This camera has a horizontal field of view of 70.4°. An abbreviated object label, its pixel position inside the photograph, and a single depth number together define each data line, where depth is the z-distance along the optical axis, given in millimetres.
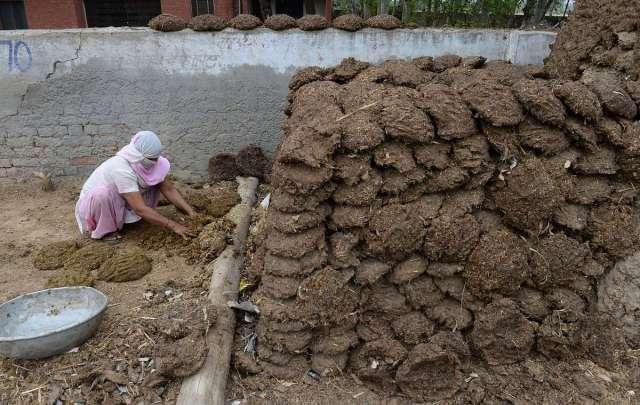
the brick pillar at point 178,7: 9352
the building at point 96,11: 9234
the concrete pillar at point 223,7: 9391
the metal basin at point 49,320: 2558
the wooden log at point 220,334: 2521
